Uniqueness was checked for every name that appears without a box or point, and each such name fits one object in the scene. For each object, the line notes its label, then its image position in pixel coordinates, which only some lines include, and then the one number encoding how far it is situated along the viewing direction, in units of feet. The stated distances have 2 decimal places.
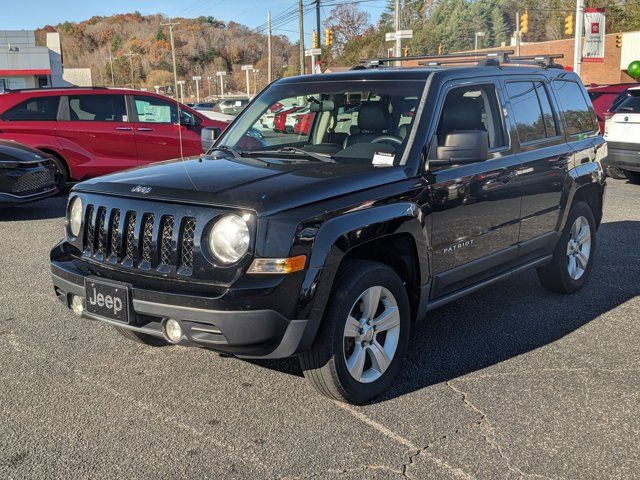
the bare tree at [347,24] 338.54
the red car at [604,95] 49.07
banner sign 83.76
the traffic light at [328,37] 117.37
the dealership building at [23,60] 172.55
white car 39.32
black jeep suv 11.36
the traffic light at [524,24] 100.68
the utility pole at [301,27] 132.98
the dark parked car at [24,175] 30.63
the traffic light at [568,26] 91.44
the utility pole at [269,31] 163.43
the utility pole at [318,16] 143.54
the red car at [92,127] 37.70
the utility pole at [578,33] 84.21
